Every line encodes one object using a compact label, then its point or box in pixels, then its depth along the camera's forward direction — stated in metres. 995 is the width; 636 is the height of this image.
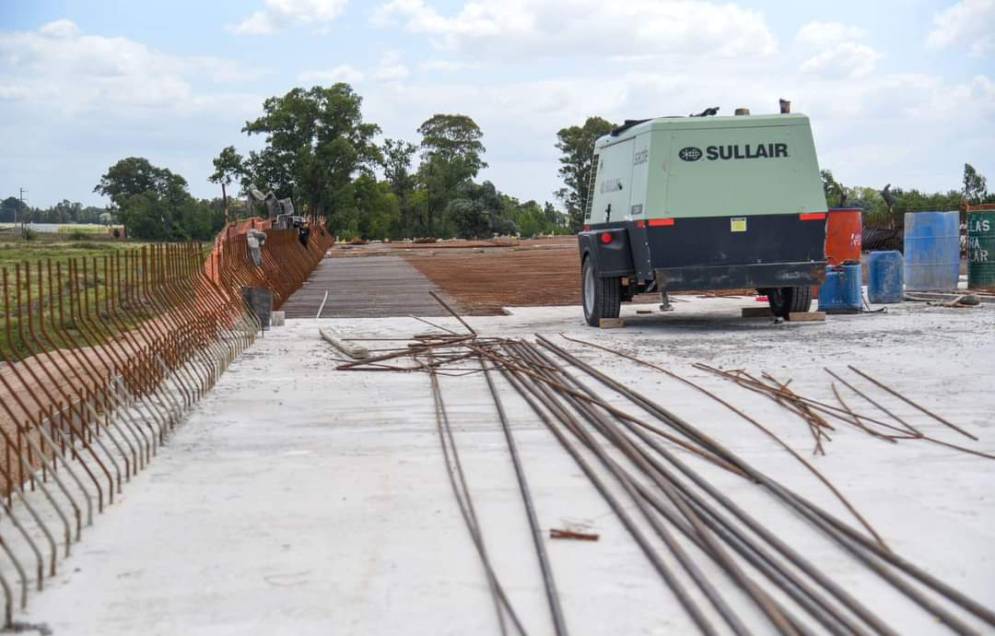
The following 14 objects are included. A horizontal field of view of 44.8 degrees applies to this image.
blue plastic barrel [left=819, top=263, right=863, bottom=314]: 16.67
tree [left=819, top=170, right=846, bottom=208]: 61.38
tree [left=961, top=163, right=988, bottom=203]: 68.69
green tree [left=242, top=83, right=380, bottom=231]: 84.38
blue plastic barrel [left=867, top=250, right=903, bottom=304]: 18.36
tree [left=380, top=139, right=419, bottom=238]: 103.44
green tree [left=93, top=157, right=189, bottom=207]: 121.06
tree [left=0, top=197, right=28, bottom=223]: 139.12
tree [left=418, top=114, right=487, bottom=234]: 103.44
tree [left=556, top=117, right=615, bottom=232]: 92.25
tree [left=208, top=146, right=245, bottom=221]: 82.06
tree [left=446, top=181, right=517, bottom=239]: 86.31
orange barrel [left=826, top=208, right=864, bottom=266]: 17.19
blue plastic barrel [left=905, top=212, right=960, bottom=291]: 19.98
